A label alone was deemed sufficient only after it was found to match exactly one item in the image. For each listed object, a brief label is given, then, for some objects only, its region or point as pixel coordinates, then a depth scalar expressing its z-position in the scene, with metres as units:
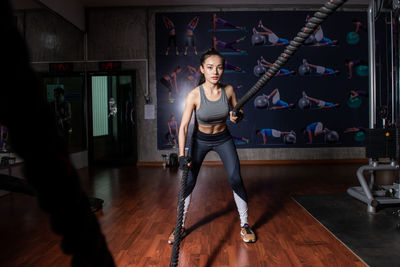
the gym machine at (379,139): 2.65
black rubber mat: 1.73
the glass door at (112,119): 5.48
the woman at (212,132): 2.00
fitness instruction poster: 5.39
